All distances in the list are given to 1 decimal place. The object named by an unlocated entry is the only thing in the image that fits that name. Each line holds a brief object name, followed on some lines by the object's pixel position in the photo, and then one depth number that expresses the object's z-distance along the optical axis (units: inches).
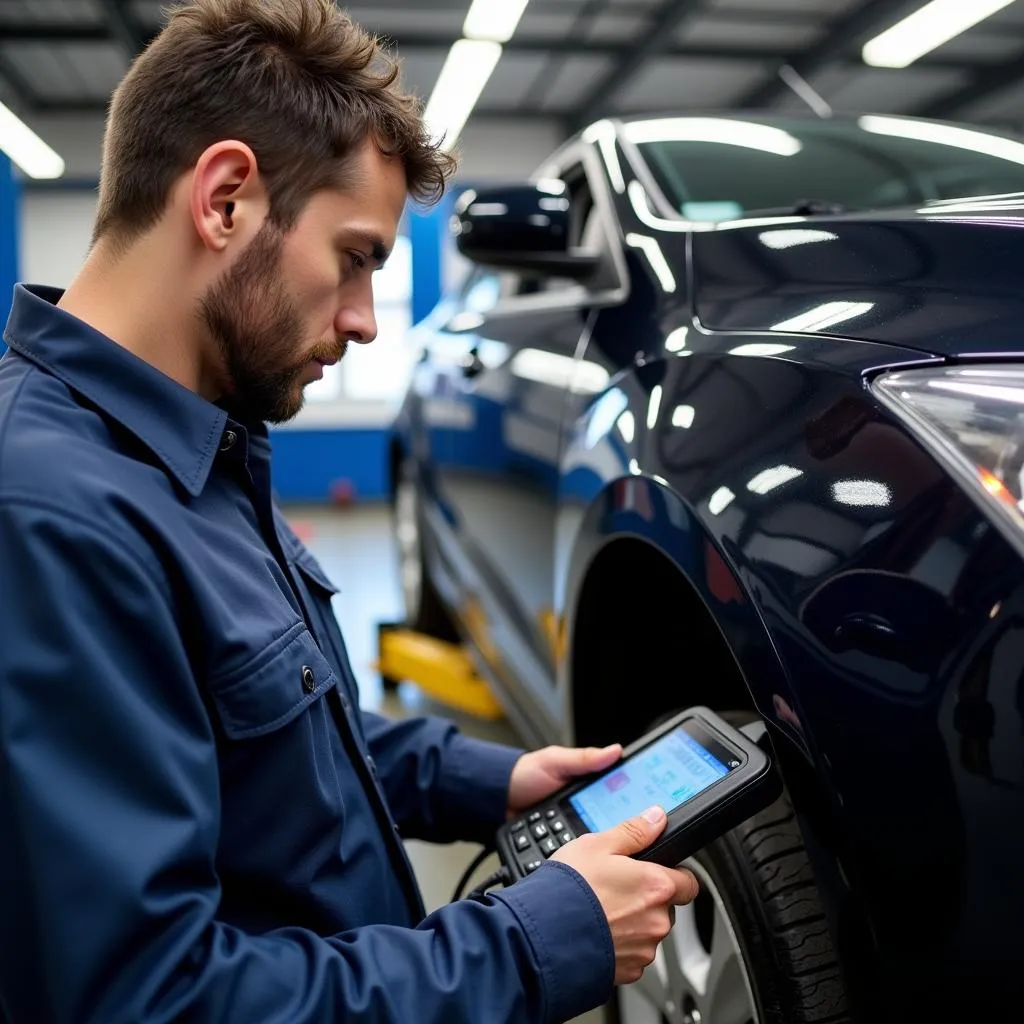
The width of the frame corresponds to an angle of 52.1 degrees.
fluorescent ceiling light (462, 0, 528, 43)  276.8
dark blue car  27.7
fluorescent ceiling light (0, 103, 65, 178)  335.0
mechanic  23.7
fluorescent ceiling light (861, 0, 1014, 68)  276.5
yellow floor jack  99.3
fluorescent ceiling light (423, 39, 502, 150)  310.3
